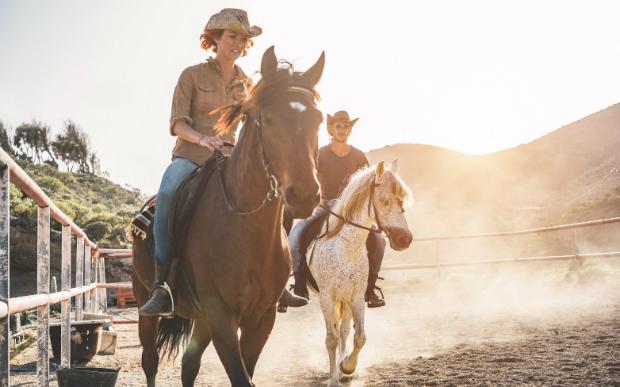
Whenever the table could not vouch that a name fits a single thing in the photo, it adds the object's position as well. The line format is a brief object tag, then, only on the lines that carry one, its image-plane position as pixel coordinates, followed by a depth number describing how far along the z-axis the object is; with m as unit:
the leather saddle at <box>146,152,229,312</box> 2.75
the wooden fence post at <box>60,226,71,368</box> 4.36
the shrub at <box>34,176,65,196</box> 34.59
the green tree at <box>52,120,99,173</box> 58.81
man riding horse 5.68
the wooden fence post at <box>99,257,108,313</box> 9.45
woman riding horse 3.13
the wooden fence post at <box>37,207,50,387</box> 3.05
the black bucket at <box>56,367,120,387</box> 3.58
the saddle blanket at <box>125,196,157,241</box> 3.47
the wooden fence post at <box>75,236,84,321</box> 5.64
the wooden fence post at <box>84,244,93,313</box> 6.84
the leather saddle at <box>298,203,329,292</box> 5.71
